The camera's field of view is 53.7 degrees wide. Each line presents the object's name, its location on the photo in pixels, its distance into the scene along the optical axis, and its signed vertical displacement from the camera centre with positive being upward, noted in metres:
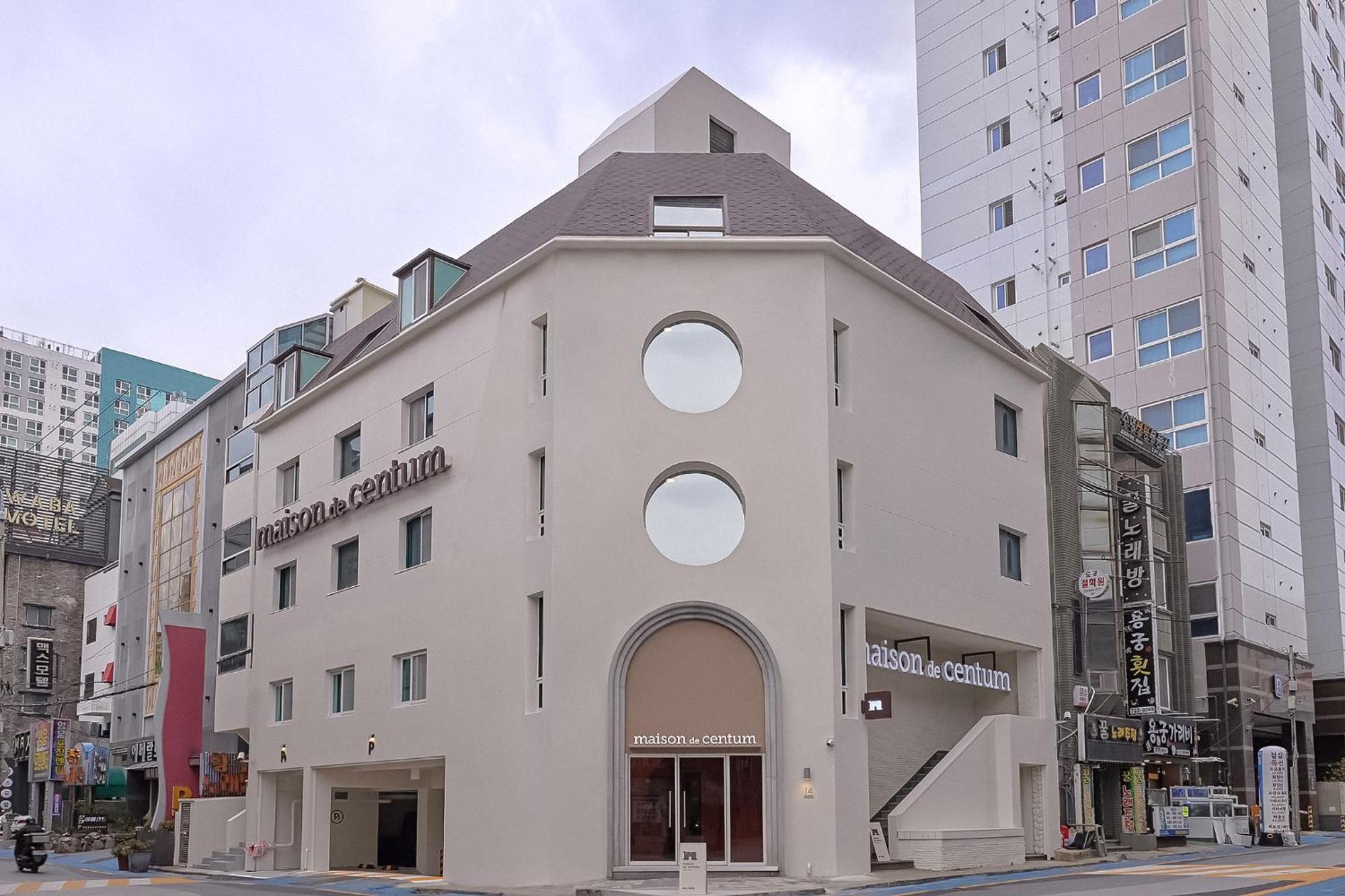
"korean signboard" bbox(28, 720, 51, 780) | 72.19 -3.28
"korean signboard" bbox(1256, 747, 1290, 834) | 41.59 -3.16
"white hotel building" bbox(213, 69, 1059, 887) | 30.23 +3.33
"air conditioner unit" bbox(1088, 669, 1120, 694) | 44.50 +0.24
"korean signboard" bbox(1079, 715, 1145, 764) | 42.12 -1.67
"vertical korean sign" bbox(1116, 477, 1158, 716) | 46.78 +3.01
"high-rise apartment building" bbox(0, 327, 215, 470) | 130.62 +30.17
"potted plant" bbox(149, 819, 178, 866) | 44.06 -5.08
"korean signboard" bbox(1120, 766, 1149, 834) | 45.28 -3.86
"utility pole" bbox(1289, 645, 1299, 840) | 45.69 -2.66
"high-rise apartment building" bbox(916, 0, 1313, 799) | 58.50 +21.48
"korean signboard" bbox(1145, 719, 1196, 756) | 47.15 -1.80
